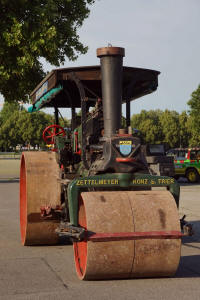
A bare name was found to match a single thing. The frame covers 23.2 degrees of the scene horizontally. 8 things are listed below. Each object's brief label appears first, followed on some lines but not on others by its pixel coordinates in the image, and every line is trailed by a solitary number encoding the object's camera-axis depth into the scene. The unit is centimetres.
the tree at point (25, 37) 1869
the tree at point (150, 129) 8188
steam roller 512
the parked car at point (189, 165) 2416
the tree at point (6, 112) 9978
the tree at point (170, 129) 7938
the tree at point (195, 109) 4597
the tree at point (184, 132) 7935
